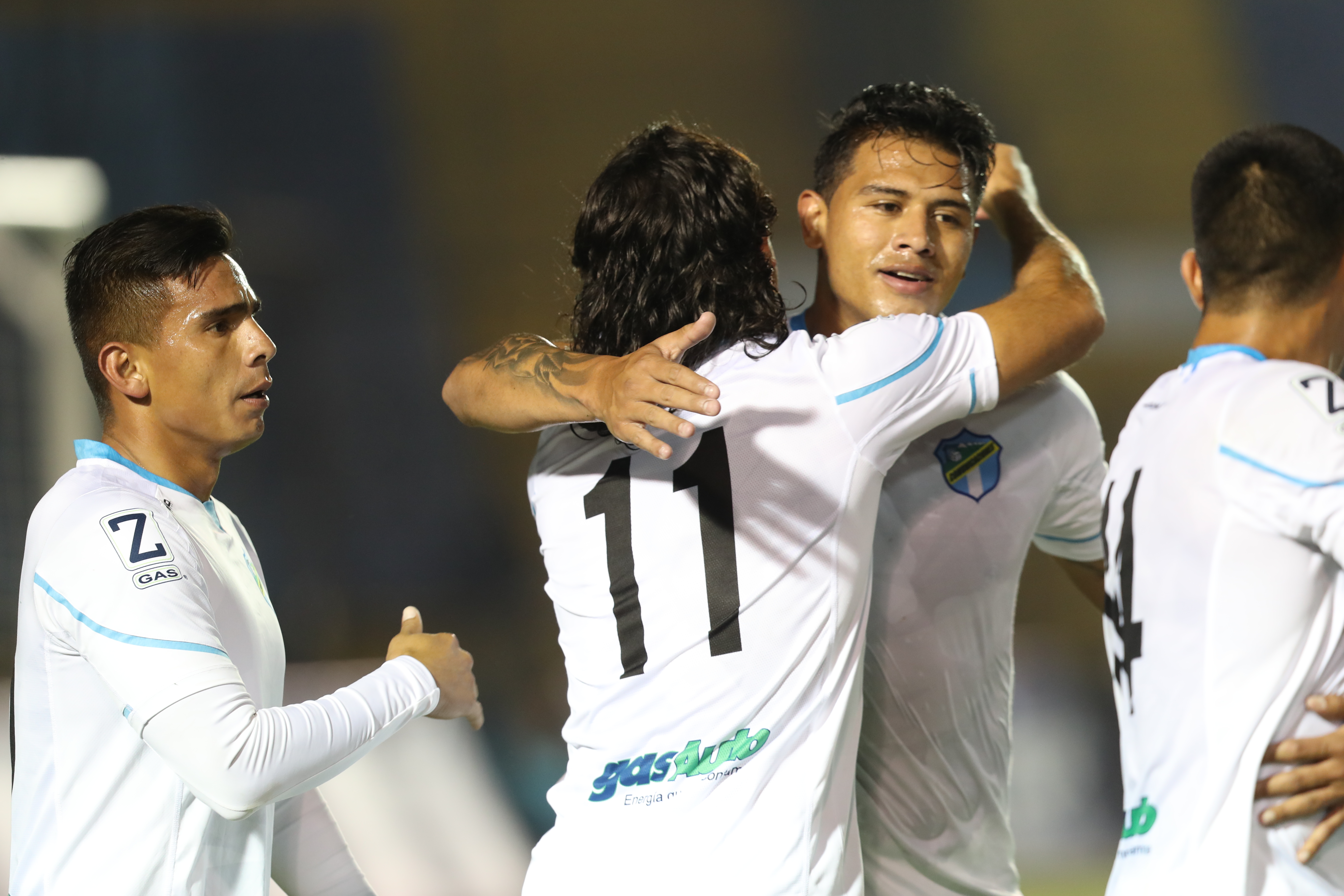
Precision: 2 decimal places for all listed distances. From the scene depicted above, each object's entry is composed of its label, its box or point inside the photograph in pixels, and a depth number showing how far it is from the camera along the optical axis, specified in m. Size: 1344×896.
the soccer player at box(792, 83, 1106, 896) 13.93
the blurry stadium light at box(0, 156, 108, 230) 23.98
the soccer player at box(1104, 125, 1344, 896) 13.43
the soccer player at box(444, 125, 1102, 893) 13.62
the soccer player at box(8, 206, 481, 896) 13.58
